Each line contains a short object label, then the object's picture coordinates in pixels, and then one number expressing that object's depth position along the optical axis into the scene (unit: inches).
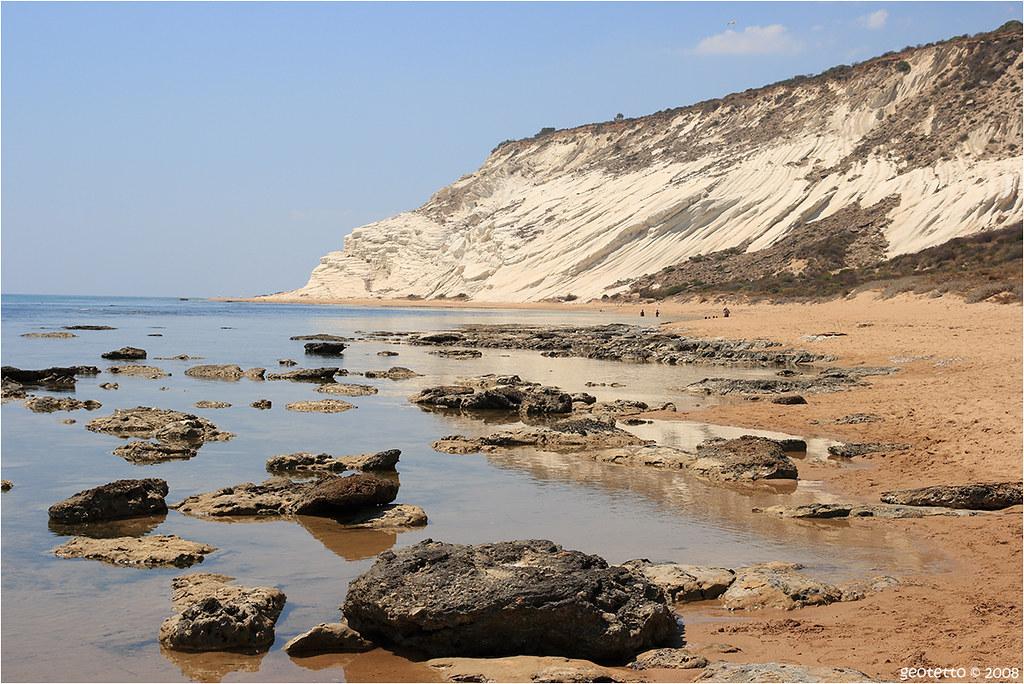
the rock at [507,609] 222.4
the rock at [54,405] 629.5
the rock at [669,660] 213.3
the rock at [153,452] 459.8
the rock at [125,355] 994.1
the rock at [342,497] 353.1
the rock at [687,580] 261.4
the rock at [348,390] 738.8
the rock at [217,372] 853.2
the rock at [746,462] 414.0
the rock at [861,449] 462.3
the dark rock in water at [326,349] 1104.8
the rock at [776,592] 255.4
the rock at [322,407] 634.2
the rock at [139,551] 292.0
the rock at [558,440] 493.7
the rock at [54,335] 1443.2
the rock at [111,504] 339.6
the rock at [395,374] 856.3
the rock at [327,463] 431.5
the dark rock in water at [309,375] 837.8
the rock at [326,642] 224.5
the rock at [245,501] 355.9
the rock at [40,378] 757.3
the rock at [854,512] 346.9
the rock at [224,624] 225.0
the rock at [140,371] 857.0
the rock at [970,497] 352.2
